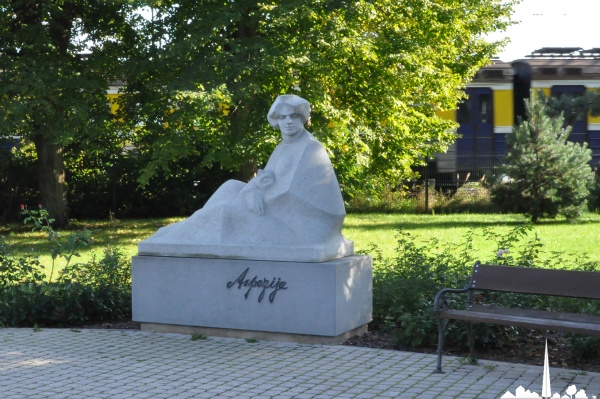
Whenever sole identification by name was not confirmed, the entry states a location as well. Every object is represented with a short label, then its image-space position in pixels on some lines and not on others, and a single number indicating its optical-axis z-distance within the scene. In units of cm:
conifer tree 2227
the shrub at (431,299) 768
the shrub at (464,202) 2670
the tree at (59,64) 1862
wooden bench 657
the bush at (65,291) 920
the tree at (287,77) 1756
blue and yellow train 2919
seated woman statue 822
